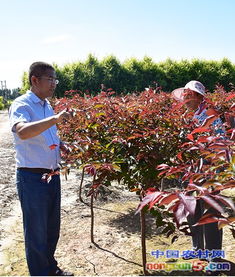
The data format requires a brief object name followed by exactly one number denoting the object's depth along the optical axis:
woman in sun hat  2.83
